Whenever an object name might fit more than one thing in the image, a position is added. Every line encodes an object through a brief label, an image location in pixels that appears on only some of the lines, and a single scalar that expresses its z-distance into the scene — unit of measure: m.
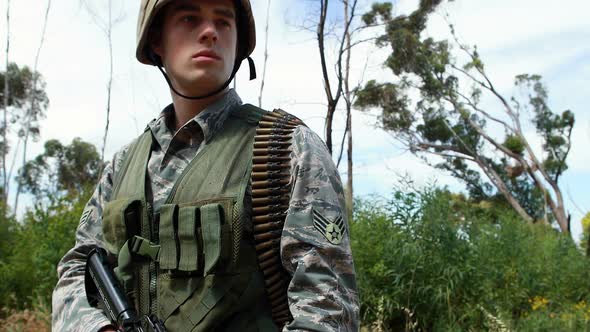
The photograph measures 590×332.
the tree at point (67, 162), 29.58
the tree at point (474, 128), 26.17
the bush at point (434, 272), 4.93
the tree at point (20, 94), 24.83
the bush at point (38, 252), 5.86
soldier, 1.58
